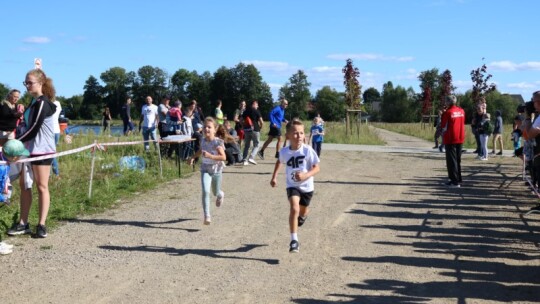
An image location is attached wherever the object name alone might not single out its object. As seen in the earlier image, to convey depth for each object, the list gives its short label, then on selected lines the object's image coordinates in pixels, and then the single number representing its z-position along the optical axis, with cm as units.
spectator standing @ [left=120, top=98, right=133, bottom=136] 2373
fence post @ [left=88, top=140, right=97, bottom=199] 959
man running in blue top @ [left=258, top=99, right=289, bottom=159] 1583
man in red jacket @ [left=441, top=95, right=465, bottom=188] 1166
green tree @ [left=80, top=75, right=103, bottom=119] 7850
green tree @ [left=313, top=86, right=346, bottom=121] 9446
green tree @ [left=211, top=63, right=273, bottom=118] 9844
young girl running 782
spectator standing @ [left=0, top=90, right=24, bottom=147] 913
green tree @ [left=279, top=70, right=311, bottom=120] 9162
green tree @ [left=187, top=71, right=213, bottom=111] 10000
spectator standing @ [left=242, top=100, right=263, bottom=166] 1586
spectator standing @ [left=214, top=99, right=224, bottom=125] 1700
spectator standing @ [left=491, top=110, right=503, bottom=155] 2067
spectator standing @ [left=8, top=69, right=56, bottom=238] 663
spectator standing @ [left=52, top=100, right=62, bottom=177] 1125
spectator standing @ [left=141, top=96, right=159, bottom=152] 1638
